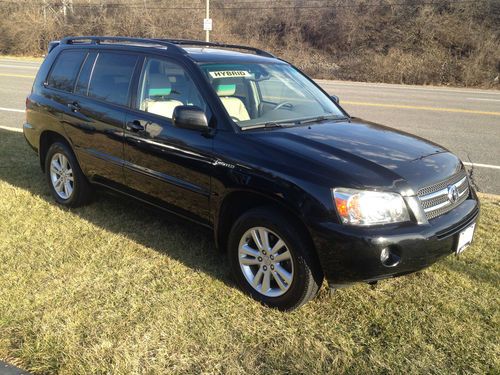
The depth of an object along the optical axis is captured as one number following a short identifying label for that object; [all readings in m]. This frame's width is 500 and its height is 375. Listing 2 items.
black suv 2.93
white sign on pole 25.23
